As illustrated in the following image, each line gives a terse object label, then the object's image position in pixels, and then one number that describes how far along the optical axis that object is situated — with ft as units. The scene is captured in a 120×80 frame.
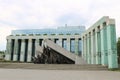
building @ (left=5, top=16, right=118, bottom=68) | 64.39
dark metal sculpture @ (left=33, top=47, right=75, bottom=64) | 93.40
